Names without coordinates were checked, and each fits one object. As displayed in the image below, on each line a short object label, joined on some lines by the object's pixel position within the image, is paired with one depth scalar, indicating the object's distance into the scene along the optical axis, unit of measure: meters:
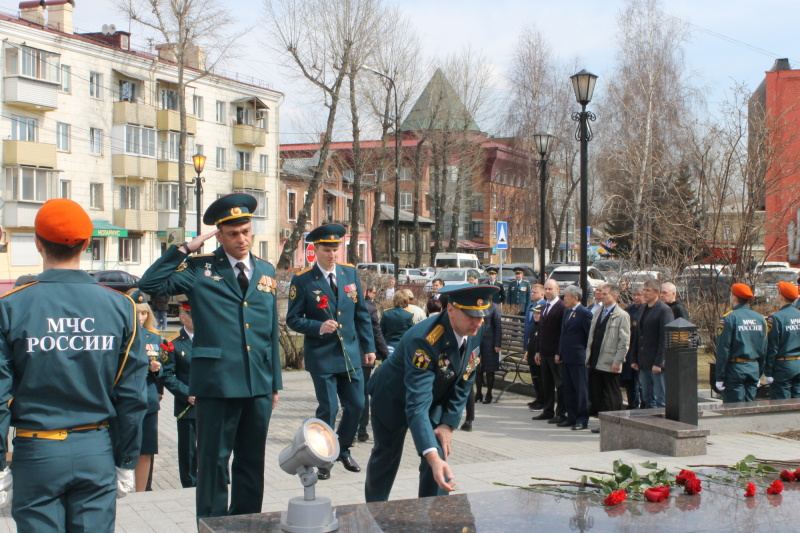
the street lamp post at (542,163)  19.83
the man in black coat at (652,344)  10.28
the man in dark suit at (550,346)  11.27
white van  47.34
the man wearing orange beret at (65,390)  3.56
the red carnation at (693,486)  5.32
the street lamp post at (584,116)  13.41
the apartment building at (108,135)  40.06
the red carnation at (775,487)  5.38
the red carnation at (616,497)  5.02
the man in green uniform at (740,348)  9.54
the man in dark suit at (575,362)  10.56
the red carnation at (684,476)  5.47
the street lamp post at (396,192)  36.97
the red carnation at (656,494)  5.11
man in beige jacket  10.40
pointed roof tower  50.25
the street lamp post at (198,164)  26.80
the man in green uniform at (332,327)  7.63
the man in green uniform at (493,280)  24.53
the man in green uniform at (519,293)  24.95
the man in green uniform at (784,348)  9.77
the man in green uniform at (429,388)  4.62
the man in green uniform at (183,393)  6.99
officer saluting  5.11
